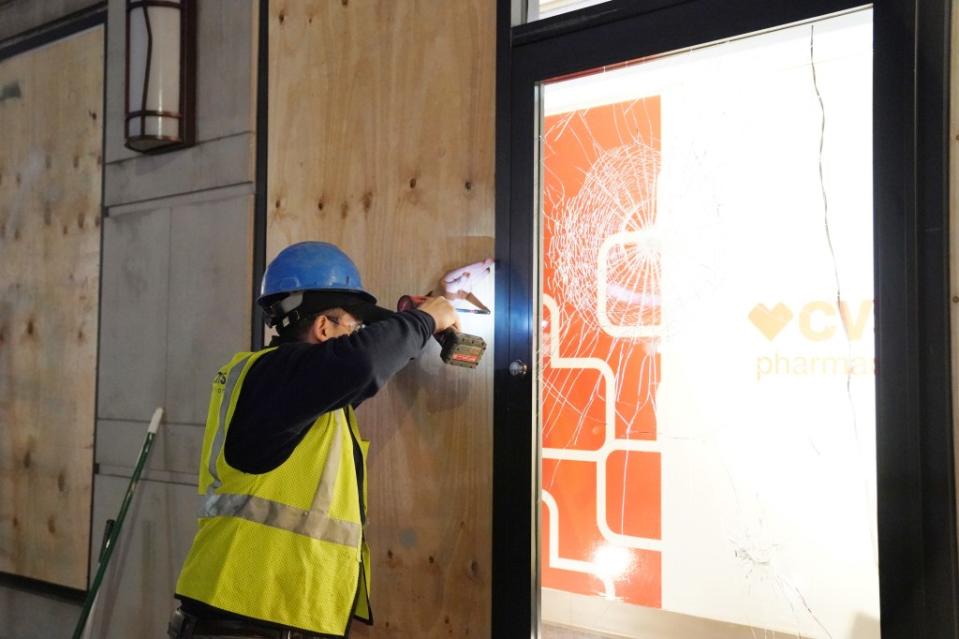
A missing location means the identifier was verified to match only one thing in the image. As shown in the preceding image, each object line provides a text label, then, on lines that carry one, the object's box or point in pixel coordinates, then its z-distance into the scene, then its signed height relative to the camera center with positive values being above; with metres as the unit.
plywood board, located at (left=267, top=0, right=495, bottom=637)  2.43 +0.42
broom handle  3.07 -0.74
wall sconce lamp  3.09 +1.05
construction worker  1.90 -0.37
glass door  1.82 +0.07
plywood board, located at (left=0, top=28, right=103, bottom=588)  3.53 +0.19
